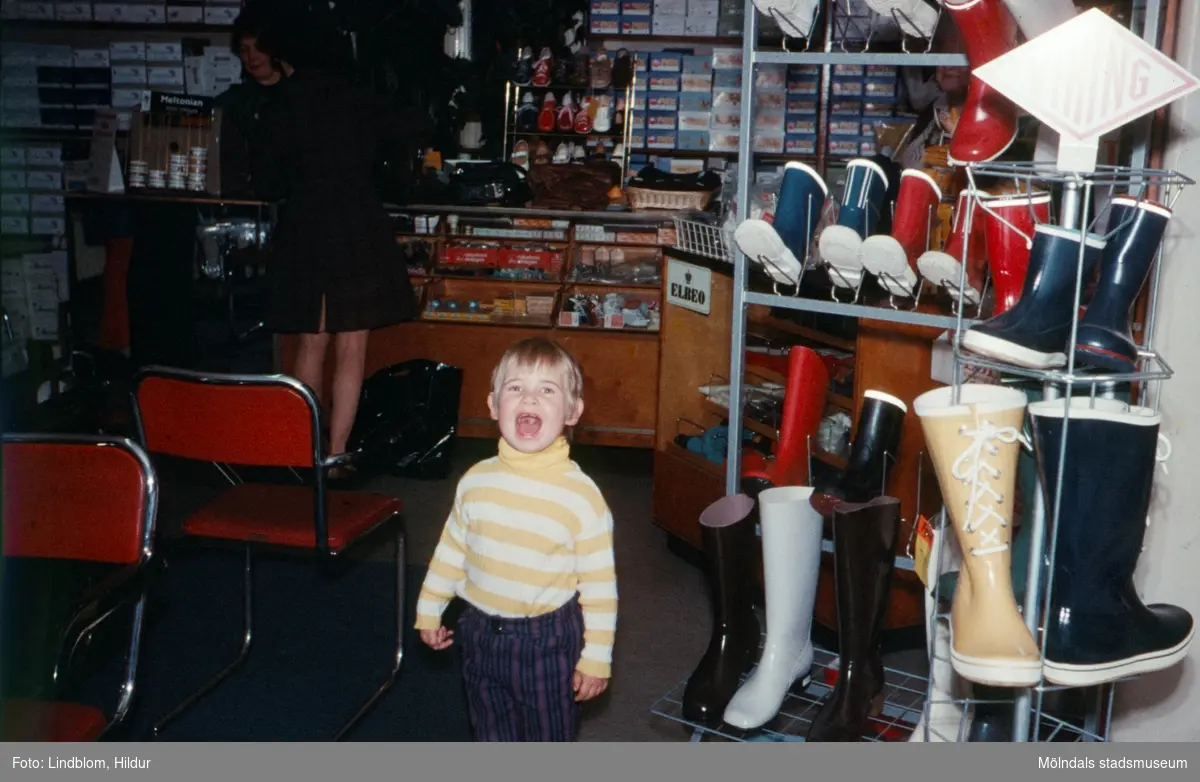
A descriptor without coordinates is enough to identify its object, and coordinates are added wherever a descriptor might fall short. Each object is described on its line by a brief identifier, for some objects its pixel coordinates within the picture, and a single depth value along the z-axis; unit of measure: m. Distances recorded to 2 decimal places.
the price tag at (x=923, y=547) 1.96
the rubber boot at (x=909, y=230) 2.05
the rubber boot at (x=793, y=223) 2.18
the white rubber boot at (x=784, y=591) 2.17
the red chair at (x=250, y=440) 2.33
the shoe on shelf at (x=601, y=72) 5.46
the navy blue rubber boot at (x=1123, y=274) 1.61
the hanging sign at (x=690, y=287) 3.45
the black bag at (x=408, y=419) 4.35
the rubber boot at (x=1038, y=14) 1.79
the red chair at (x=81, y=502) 1.88
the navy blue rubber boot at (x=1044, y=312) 1.57
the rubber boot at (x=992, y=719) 1.91
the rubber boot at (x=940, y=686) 1.87
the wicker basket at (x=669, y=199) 4.46
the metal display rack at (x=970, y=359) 1.58
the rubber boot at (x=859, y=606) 2.05
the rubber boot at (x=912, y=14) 2.07
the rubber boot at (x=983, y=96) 1.84
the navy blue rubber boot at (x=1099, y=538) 1.55
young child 1.89
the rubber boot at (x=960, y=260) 1.96
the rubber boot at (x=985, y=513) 1.56
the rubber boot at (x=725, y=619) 2.21
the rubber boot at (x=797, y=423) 2.40
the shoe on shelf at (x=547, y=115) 5.49
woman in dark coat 3.82
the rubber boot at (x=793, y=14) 2.15
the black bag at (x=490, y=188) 4.62
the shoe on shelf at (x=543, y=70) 5.48
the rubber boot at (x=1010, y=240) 1.78
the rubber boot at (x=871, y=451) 2.17
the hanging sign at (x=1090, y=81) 1.49
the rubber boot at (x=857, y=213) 2.10
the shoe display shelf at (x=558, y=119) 5.50
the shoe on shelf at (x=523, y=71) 5.50
